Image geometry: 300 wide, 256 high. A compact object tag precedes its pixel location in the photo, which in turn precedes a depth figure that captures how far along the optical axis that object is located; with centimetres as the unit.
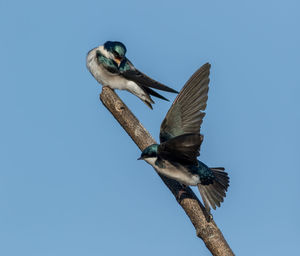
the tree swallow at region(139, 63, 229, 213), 1022
